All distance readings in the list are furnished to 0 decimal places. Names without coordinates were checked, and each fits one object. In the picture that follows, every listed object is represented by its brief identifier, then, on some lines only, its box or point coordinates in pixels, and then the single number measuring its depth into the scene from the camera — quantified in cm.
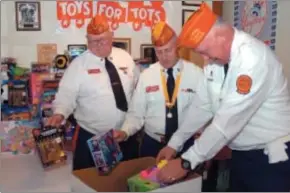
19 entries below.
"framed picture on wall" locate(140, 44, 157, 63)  392
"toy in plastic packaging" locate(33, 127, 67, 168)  189
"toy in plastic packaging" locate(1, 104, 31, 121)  335
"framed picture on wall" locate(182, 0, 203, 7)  397
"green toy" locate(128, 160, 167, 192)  129
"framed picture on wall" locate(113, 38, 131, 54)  384
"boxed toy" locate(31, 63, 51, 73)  354
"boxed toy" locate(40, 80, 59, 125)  334
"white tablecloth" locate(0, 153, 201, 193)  185
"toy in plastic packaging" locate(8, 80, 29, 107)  341
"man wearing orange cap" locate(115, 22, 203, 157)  225
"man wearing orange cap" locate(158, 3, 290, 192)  134
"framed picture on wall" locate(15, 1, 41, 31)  355
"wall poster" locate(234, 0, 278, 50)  289
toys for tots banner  367
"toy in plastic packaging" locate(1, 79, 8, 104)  345
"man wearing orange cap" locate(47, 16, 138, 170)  250
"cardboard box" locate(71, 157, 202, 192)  127
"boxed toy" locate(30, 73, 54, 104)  346
